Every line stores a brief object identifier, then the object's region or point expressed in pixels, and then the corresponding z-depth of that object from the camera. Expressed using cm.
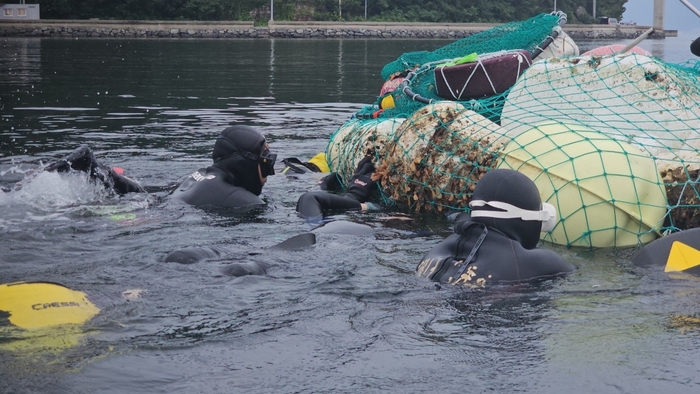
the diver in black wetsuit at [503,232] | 568
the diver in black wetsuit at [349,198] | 831
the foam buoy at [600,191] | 706
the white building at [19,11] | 5522
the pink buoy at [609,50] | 1084
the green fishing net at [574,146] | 712
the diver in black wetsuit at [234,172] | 842
